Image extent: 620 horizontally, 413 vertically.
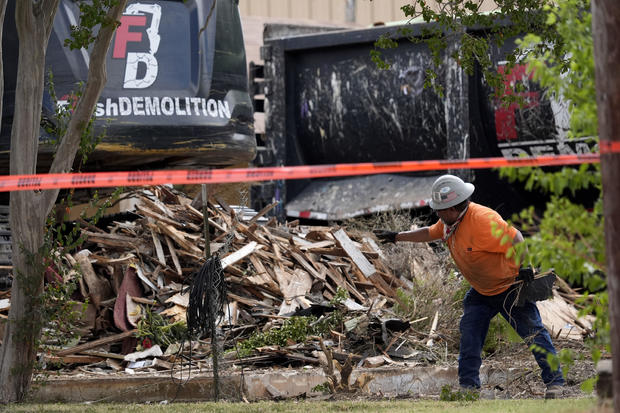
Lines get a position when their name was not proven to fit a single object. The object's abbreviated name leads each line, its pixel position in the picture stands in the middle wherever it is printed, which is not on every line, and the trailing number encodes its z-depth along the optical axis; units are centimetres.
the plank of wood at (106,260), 1794
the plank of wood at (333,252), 2028
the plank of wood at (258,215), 2045
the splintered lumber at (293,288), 1780
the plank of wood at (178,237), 1875
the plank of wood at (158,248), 1841
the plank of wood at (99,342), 1580
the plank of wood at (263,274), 1850
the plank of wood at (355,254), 1955
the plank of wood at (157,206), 2005
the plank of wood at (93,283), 1734
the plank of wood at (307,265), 1912
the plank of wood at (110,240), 1862
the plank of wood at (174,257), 1824
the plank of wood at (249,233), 1974
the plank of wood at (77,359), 1534
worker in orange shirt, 1362
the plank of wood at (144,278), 1780
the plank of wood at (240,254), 1819
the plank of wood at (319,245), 2030
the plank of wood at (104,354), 1598
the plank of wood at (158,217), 1941
